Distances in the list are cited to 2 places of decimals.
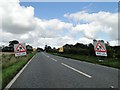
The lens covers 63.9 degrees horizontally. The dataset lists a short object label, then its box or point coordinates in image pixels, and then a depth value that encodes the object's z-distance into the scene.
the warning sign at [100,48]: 10.14
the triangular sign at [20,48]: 8.73
